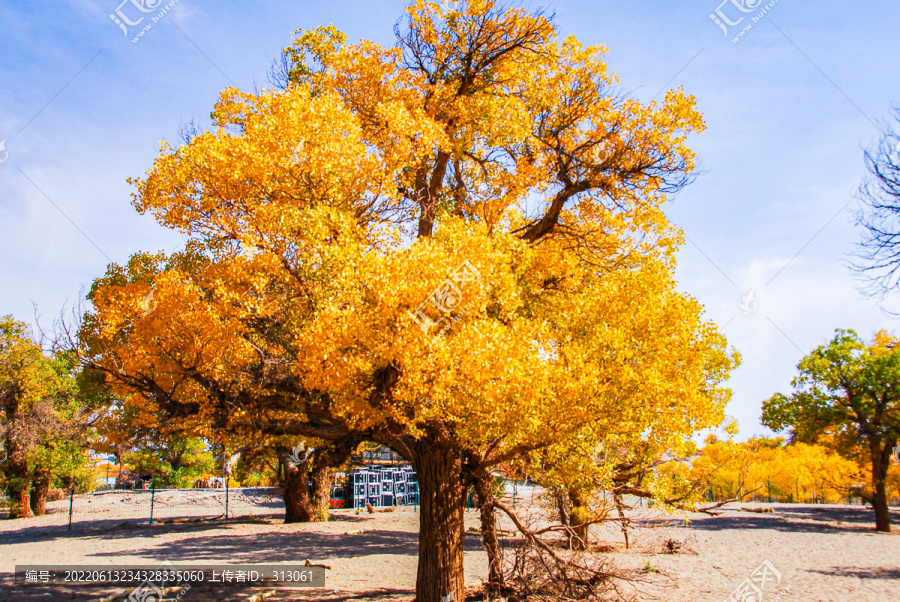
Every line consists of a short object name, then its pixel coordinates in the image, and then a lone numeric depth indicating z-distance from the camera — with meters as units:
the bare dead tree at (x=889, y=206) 9.57
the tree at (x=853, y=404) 21.59
